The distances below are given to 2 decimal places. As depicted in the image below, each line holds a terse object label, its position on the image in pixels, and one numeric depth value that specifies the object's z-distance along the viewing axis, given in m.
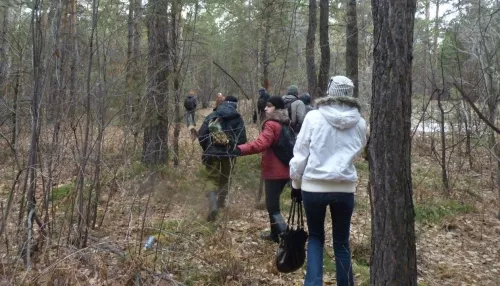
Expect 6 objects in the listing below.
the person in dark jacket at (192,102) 11.26
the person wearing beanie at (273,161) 5.06
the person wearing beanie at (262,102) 9.81
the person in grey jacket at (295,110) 8.37
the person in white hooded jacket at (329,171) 3.67
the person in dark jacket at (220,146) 5.67
